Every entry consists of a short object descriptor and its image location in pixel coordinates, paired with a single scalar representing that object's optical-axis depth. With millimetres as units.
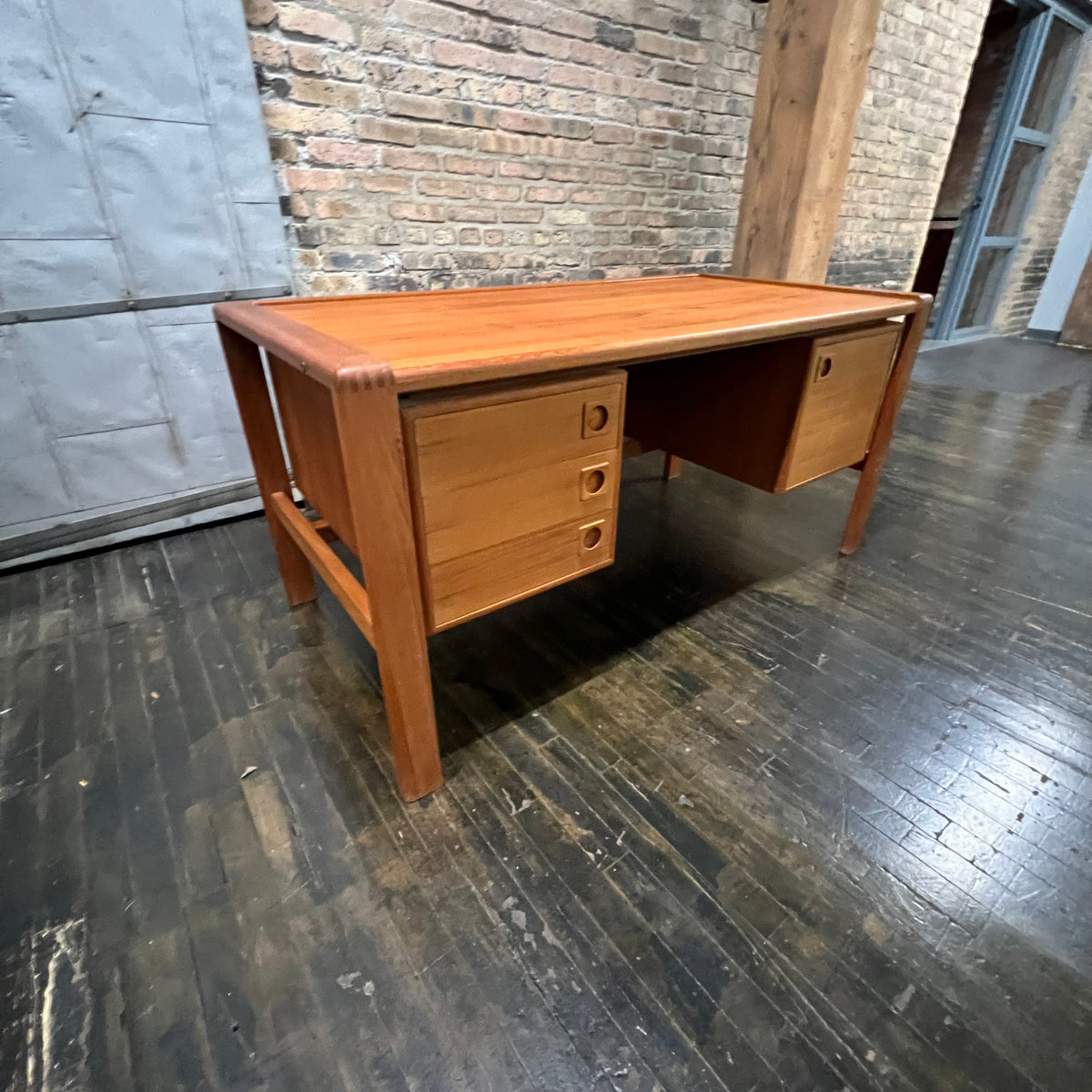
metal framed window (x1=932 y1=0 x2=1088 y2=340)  3842
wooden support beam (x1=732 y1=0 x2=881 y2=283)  1854
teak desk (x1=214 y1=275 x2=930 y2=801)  753
